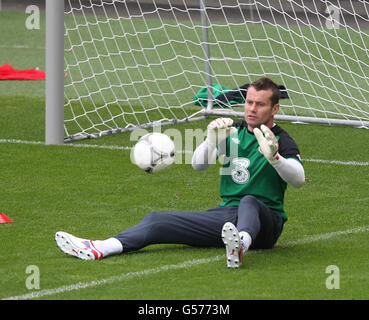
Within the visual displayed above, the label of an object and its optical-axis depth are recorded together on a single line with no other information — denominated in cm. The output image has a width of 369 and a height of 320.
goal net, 2025
